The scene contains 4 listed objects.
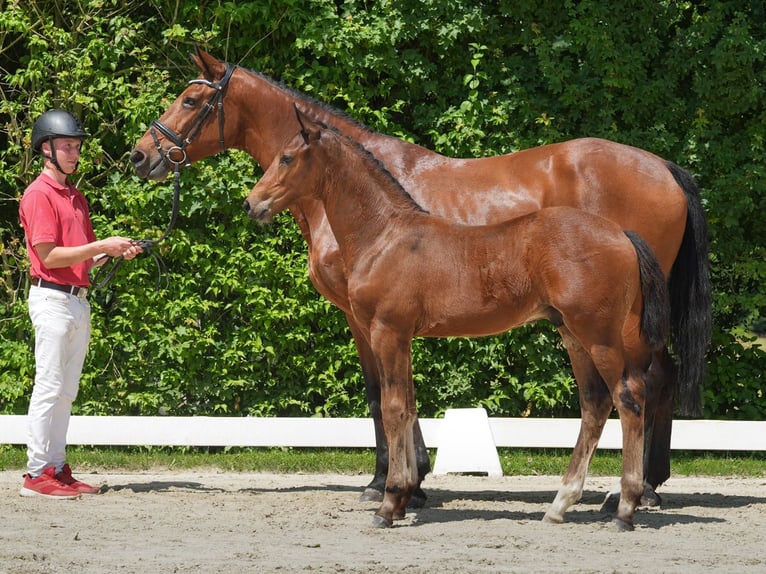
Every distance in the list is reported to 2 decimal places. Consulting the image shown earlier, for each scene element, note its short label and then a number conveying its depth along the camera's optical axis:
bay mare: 13.52
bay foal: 11.02
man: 12.86
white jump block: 16.14
